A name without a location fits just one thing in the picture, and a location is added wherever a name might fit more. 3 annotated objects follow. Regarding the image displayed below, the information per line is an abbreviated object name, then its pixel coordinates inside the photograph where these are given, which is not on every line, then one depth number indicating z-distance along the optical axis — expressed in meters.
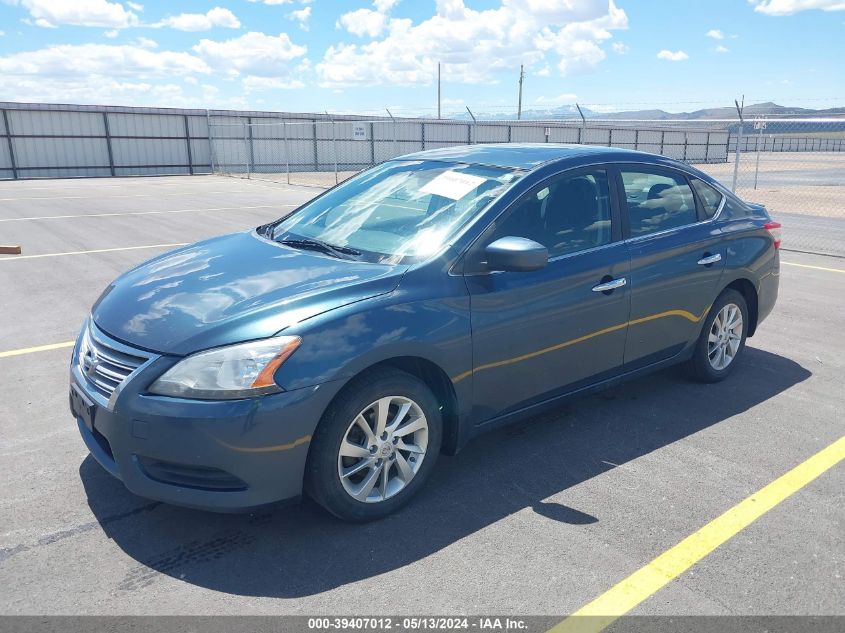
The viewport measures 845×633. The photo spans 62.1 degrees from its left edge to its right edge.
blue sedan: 2.86
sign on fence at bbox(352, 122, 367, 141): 20.70
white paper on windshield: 3.91
